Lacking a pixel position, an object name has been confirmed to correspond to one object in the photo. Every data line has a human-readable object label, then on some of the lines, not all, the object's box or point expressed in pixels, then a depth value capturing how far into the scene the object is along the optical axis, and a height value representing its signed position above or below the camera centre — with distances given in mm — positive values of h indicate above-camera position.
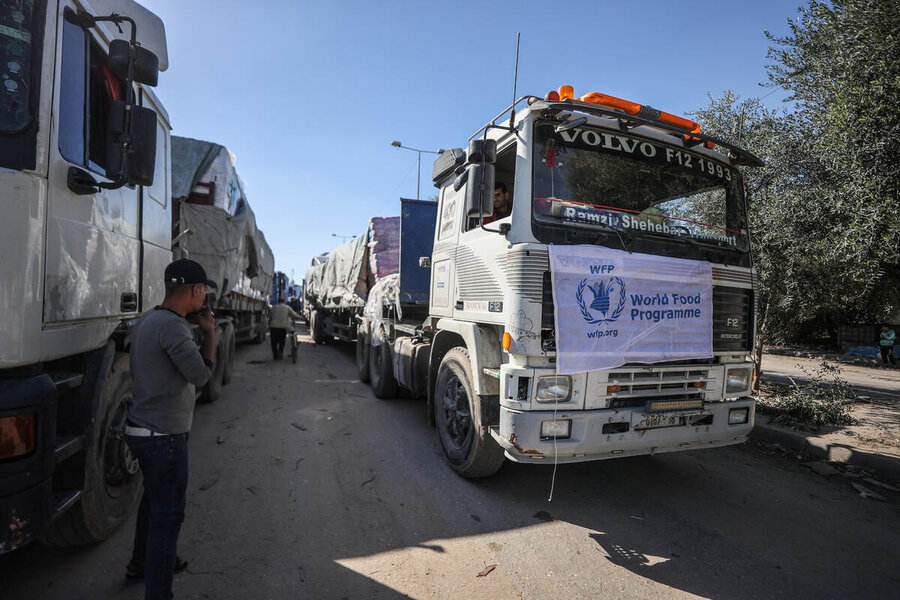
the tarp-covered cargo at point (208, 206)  6199 +1308
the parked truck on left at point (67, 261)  1999 +172
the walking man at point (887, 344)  14336 -636
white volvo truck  3359 +162
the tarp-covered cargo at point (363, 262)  9258 +935
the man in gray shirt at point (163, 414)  2268 -587
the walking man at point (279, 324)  11258 -549
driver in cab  3924 +920
